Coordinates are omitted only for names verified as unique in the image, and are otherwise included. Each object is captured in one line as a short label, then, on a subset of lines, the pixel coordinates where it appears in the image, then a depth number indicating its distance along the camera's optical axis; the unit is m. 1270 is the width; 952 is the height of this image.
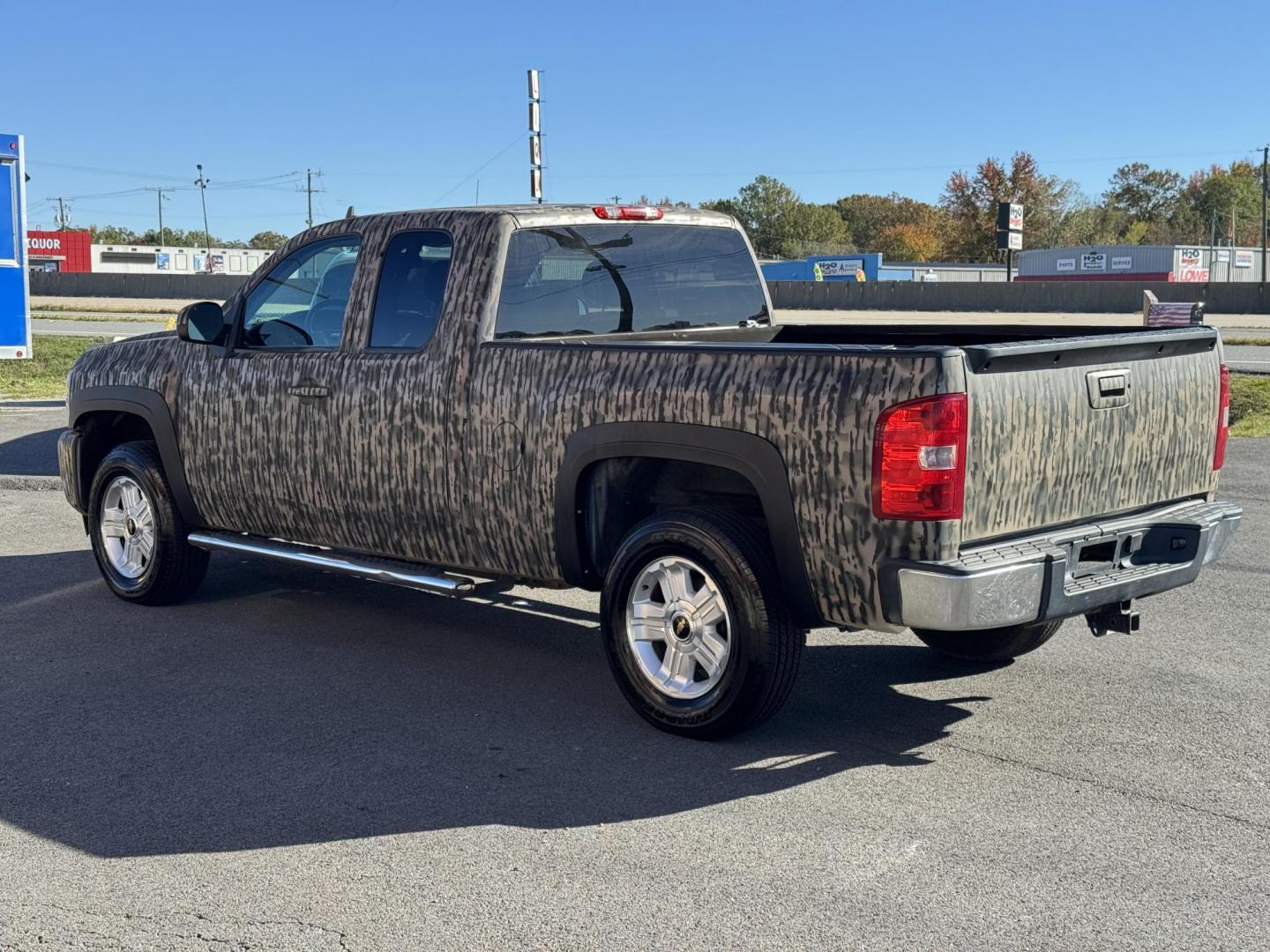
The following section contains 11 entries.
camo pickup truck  4.71
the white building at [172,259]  119.88
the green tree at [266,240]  150.12
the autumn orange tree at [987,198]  115.25
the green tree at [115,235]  165.46
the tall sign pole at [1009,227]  44.09
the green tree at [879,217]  141.62
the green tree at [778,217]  138.50
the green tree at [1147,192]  147.25
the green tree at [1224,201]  142.12
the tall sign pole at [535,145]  26.06
